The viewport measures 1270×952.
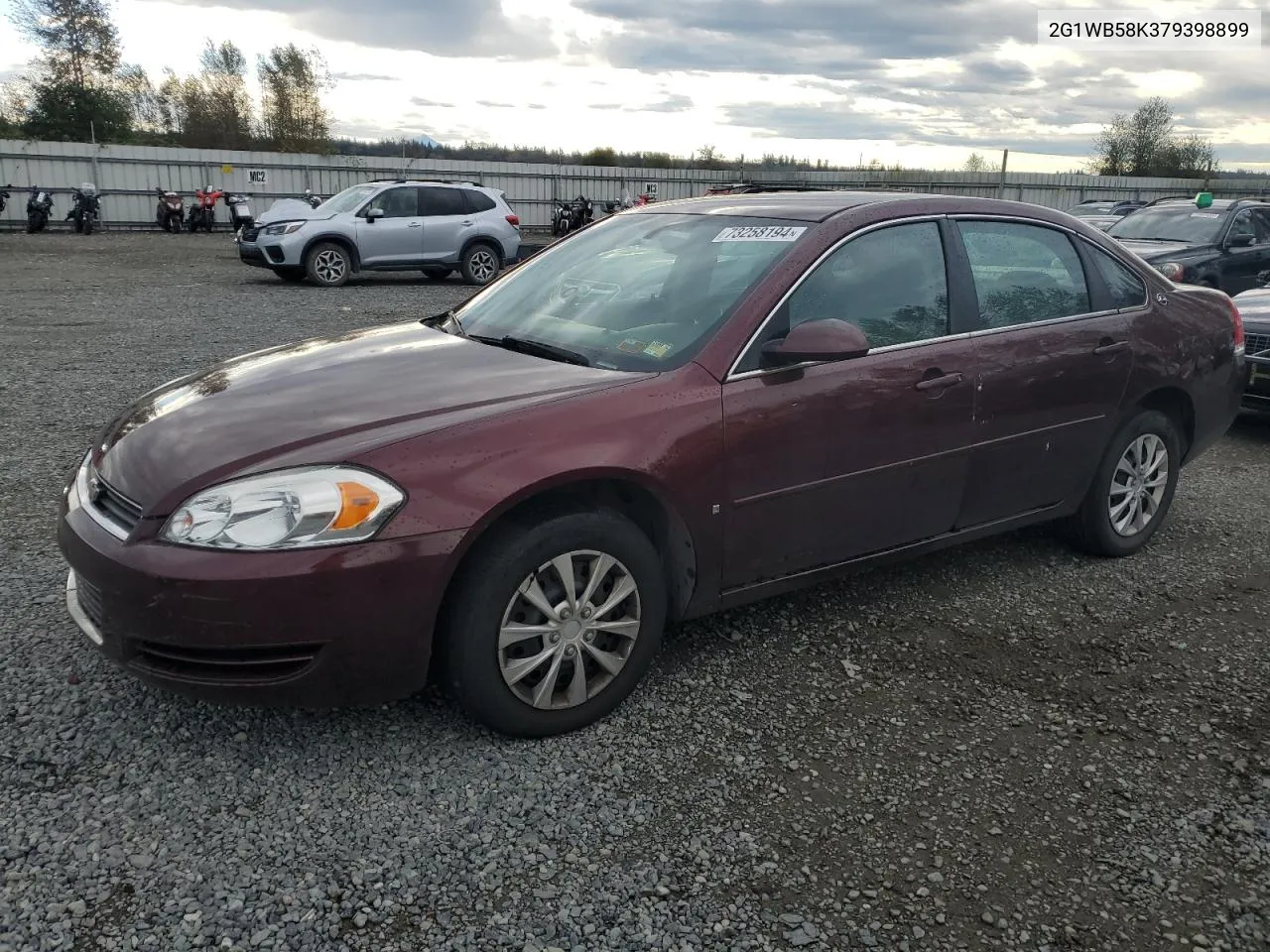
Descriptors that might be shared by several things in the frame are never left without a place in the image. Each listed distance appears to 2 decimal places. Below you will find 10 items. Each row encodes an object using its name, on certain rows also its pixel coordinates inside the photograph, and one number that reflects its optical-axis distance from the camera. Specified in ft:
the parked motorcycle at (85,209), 82.74
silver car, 53.31
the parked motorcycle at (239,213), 83.54
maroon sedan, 8.86
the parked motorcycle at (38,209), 79.78
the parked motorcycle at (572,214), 95.14
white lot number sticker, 12.04
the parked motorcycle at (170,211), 88.48
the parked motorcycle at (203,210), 90.38
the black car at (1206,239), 36.32
